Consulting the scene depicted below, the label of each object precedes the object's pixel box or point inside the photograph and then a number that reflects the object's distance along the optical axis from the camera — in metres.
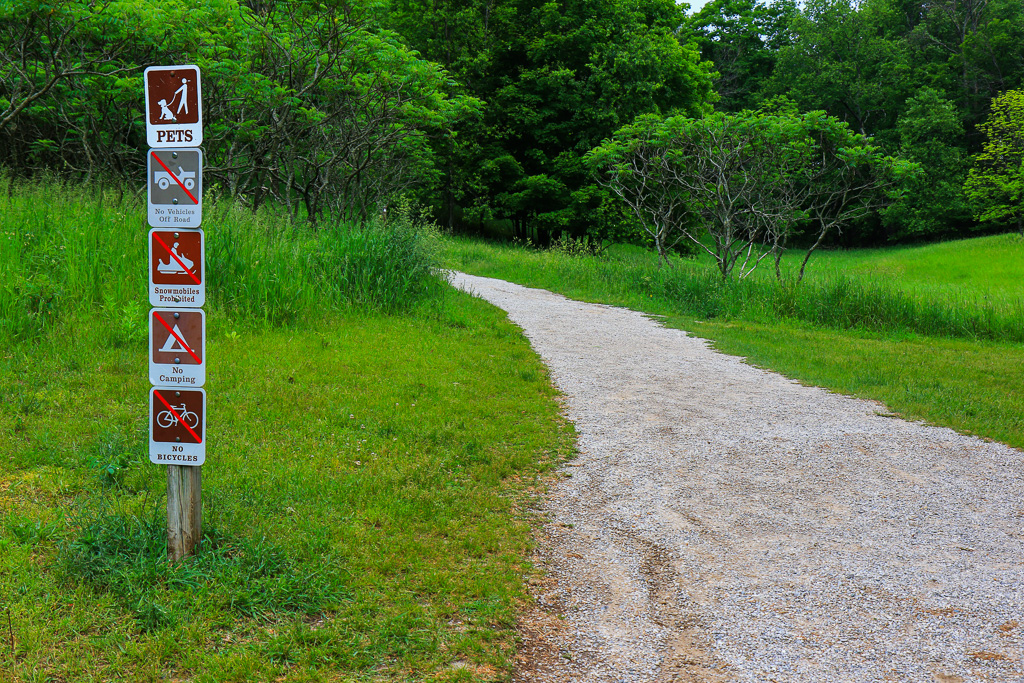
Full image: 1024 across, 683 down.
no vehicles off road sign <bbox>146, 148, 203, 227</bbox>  3.02
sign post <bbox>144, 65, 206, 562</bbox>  3.00
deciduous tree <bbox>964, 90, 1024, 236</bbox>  35.25
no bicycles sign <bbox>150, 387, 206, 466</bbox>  3.09
